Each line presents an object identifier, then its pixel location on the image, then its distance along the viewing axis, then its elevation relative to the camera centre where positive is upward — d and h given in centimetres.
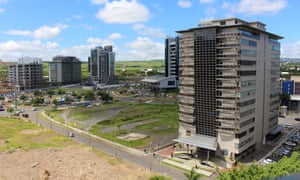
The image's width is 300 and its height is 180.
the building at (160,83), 15375 -244
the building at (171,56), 16675 +1404
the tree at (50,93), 14005 -757
